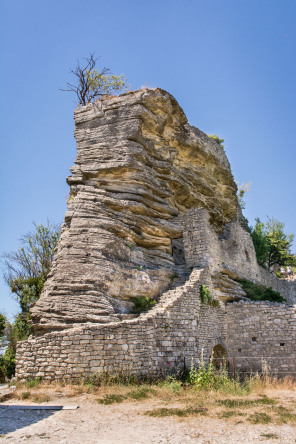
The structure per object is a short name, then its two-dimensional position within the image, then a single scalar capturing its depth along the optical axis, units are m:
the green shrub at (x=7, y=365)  15.12
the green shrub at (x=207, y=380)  9.50
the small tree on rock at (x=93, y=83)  19.23
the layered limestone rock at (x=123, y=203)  11.33
